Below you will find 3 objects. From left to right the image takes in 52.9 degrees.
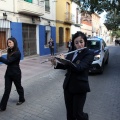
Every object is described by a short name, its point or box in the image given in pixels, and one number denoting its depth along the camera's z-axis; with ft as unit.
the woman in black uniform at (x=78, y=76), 5.78
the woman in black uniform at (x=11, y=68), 9.10
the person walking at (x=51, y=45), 35.86
